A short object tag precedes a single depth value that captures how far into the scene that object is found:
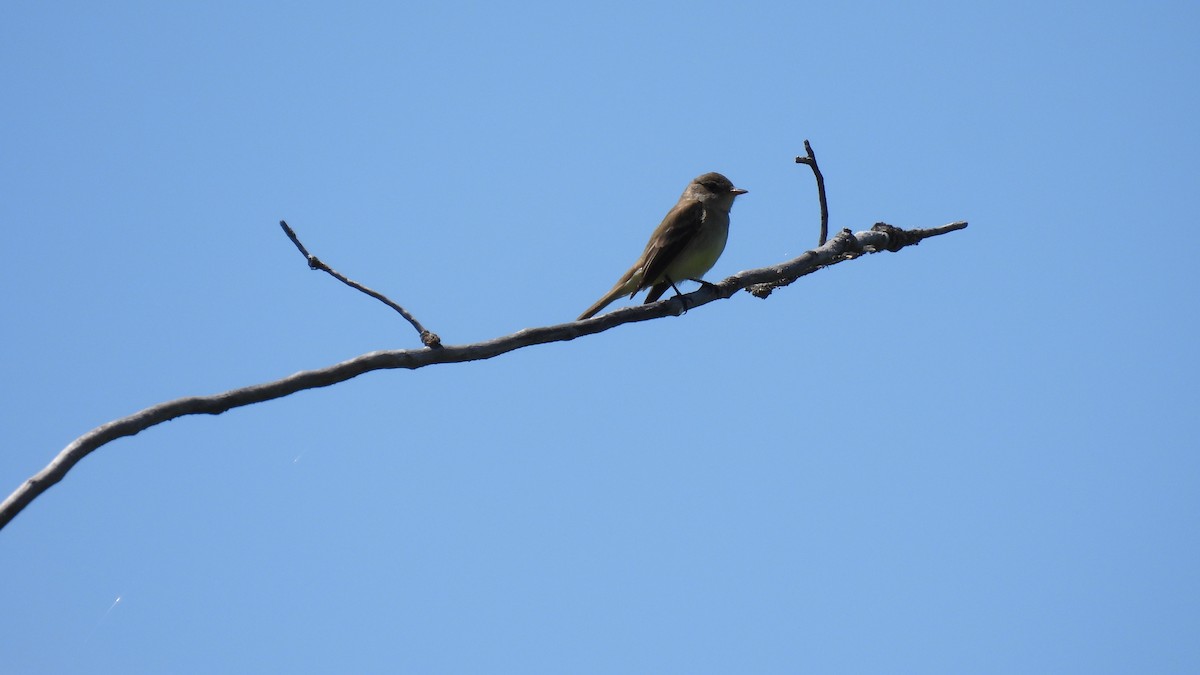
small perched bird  16.14
